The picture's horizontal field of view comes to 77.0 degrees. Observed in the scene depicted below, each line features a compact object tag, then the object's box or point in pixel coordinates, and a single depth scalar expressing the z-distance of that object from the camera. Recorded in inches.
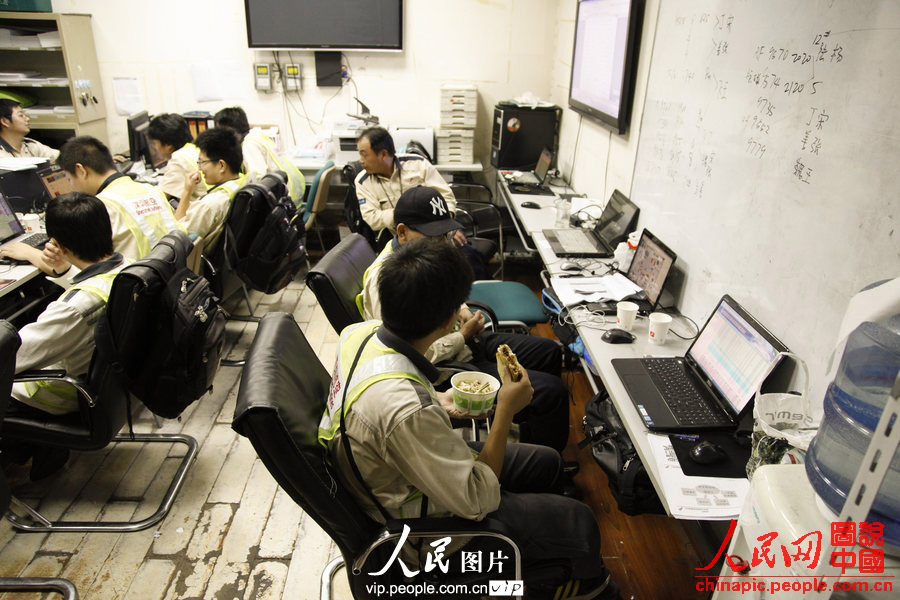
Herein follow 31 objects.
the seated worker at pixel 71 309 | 75.1
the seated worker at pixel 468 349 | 86.1
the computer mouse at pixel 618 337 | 81.9
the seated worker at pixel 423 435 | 48.4
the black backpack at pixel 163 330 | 74.2
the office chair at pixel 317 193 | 159.5
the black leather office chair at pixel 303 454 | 45.4
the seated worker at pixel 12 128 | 152.8
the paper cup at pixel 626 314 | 84.3
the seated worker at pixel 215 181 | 124.5
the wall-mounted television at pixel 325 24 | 179.6
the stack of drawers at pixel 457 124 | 180.7
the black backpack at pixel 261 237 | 120.4
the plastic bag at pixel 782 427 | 50.8
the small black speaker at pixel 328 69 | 188.5
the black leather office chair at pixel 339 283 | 74.9
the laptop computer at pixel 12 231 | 114.4
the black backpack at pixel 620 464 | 65.8
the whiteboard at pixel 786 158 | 52.5
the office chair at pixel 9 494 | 61.3
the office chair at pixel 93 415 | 75.4
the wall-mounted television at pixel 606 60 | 115.2
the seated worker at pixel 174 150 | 145.4
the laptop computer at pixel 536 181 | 161.6
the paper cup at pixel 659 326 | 80.9
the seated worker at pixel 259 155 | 161.5
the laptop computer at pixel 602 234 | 113.4
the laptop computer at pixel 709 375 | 64.2
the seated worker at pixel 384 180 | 130.6
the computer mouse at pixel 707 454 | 58.5
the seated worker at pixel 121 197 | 107.5
